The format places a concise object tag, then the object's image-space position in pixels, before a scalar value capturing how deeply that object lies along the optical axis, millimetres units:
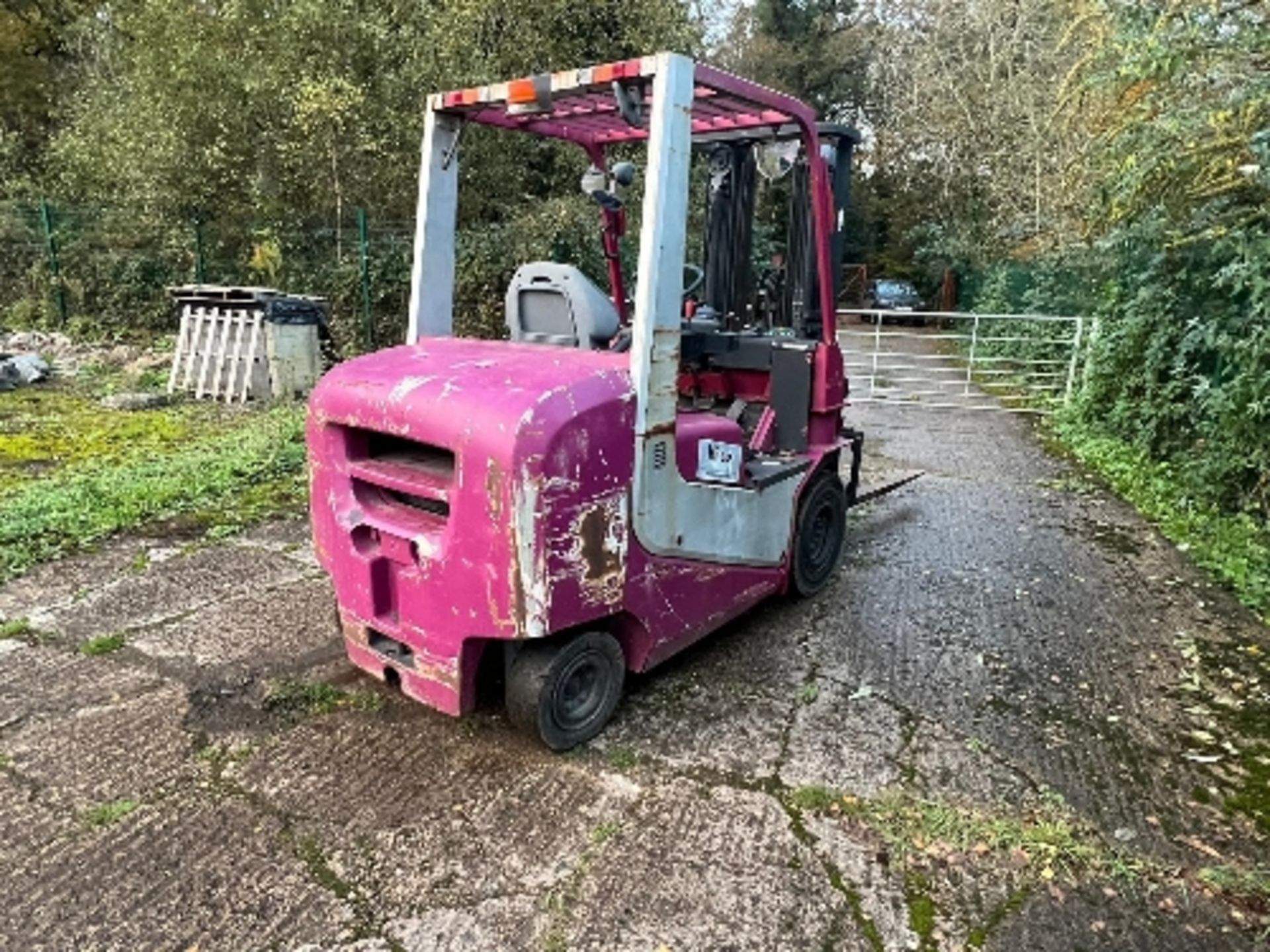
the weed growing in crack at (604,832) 2740
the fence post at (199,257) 12414
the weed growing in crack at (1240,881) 2590
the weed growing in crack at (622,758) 3135
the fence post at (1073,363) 10109
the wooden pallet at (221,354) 9734
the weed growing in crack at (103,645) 3859
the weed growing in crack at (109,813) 2781
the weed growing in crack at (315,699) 3453
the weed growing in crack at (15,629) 3996
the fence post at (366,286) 11531
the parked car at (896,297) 24469
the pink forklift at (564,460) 2861
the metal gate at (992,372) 10906
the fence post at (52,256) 13062
